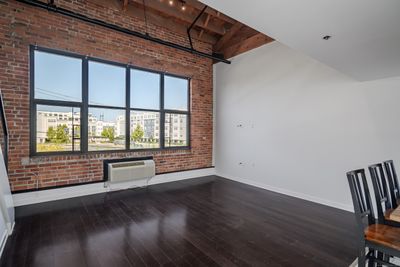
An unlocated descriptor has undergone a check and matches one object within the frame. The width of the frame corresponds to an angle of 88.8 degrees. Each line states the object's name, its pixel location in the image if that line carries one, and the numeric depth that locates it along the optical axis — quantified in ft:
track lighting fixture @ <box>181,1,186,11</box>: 15.16
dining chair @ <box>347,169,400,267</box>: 5.09
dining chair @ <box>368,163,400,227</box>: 6.15
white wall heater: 14.50
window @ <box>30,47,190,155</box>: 13.08
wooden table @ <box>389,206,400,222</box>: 5.15
